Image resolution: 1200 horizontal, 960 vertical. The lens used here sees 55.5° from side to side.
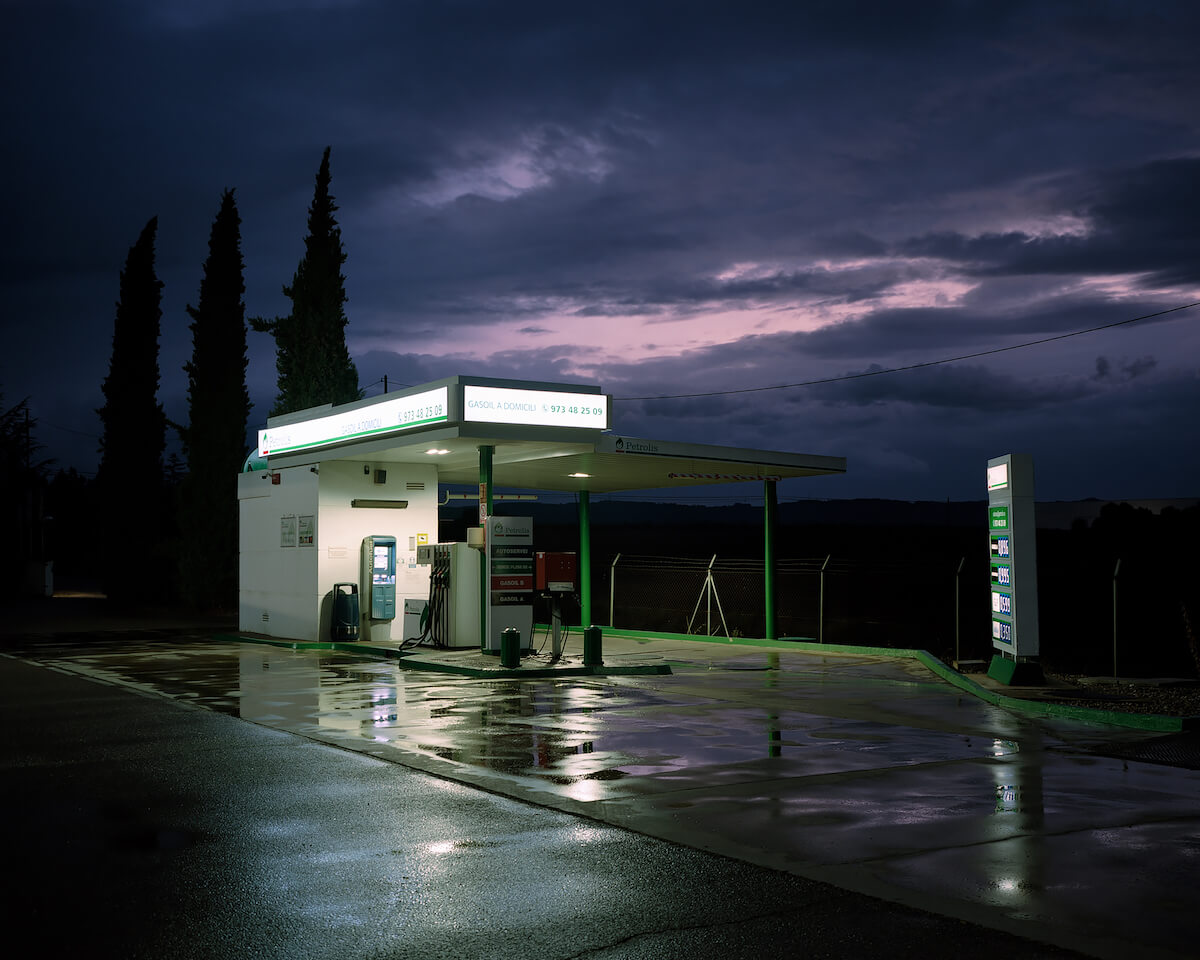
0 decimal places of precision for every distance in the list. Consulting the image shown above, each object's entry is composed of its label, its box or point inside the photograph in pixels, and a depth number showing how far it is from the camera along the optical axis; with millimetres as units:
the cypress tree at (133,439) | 40312
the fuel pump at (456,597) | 20703
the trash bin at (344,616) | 22609
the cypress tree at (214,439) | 36531
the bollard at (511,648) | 17406
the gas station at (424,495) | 18922
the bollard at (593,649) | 18031
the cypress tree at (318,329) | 34281
